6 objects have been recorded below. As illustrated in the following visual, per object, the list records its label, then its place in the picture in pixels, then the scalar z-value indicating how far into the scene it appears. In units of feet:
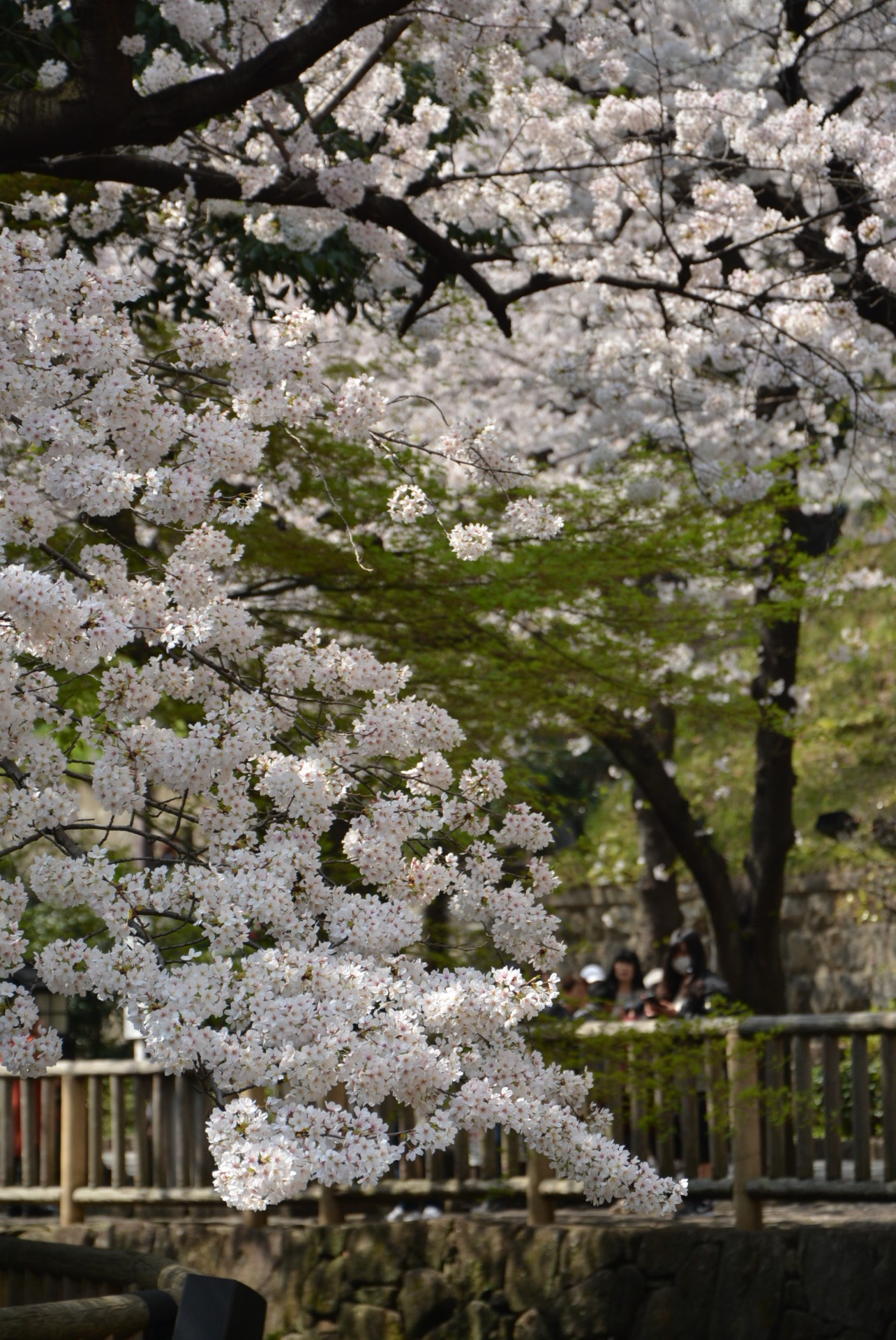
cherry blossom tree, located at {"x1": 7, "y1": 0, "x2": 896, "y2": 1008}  45.32
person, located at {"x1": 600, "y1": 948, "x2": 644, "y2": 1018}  73.72
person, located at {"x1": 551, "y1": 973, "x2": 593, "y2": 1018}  60.13
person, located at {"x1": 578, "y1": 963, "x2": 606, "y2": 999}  75.00
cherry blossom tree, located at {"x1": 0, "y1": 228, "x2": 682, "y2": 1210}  23.85
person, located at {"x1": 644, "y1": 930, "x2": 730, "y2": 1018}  64.85
